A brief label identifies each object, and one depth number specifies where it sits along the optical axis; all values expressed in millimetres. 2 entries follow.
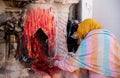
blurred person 2307
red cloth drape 2439
